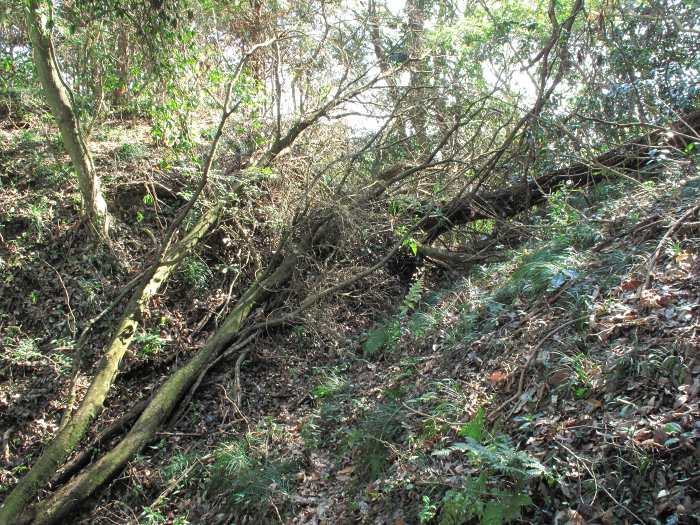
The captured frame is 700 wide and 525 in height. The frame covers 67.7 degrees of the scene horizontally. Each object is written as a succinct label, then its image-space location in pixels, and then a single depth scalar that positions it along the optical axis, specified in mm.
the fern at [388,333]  6316
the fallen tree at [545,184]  6738
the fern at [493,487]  3055
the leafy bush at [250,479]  4672
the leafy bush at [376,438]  4363
